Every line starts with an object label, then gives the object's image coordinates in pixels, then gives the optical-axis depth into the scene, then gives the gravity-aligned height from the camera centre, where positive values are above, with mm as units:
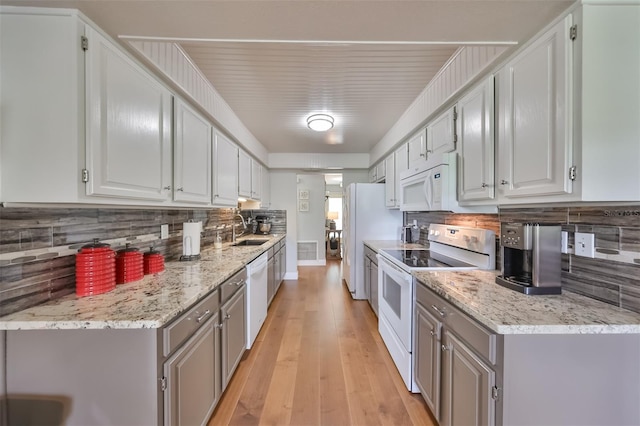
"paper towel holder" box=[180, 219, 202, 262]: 2135 -315
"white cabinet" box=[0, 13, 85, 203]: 1020 +425
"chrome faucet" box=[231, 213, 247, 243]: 3491 -296
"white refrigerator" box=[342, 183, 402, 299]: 3697 -141
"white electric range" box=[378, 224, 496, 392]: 1818 -429
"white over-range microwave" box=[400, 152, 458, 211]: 1836 +222
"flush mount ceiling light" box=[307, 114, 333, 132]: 2850 +1049
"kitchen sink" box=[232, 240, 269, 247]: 3478 -452
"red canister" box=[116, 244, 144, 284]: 1461 -331
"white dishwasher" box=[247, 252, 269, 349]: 2314 -874
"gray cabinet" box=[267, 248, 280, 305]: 3322 -879
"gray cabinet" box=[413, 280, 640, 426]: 982 -667
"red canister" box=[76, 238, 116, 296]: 1241 -303
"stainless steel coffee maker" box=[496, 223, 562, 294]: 1271 -216
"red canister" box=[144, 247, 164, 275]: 1681 -358
